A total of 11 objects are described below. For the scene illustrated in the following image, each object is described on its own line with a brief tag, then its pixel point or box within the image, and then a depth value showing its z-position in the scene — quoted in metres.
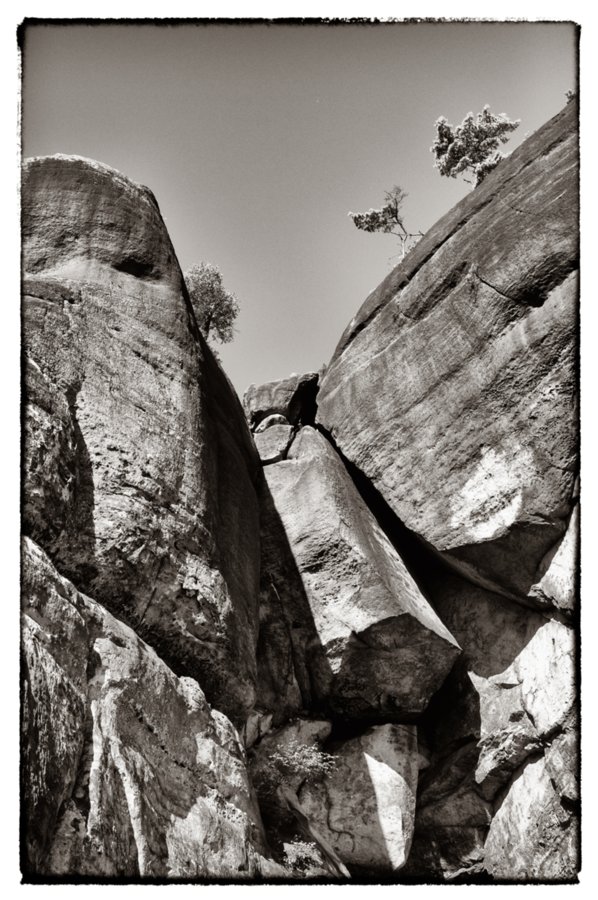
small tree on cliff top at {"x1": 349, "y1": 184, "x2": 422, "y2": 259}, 26.33
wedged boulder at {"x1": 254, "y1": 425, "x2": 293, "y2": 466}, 15.55
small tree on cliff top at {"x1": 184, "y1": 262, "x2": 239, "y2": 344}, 23.77
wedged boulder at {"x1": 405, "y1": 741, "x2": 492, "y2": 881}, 12.20
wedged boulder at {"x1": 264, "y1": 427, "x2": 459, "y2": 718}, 11.92
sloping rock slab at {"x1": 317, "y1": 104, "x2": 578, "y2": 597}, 12.48
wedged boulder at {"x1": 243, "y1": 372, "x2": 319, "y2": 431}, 17.17
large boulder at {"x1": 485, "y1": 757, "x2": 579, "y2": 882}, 10.88
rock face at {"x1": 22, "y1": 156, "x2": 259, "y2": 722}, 8.88
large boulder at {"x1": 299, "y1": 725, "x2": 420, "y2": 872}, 11.19
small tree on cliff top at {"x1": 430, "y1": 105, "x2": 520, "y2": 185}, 25.42
